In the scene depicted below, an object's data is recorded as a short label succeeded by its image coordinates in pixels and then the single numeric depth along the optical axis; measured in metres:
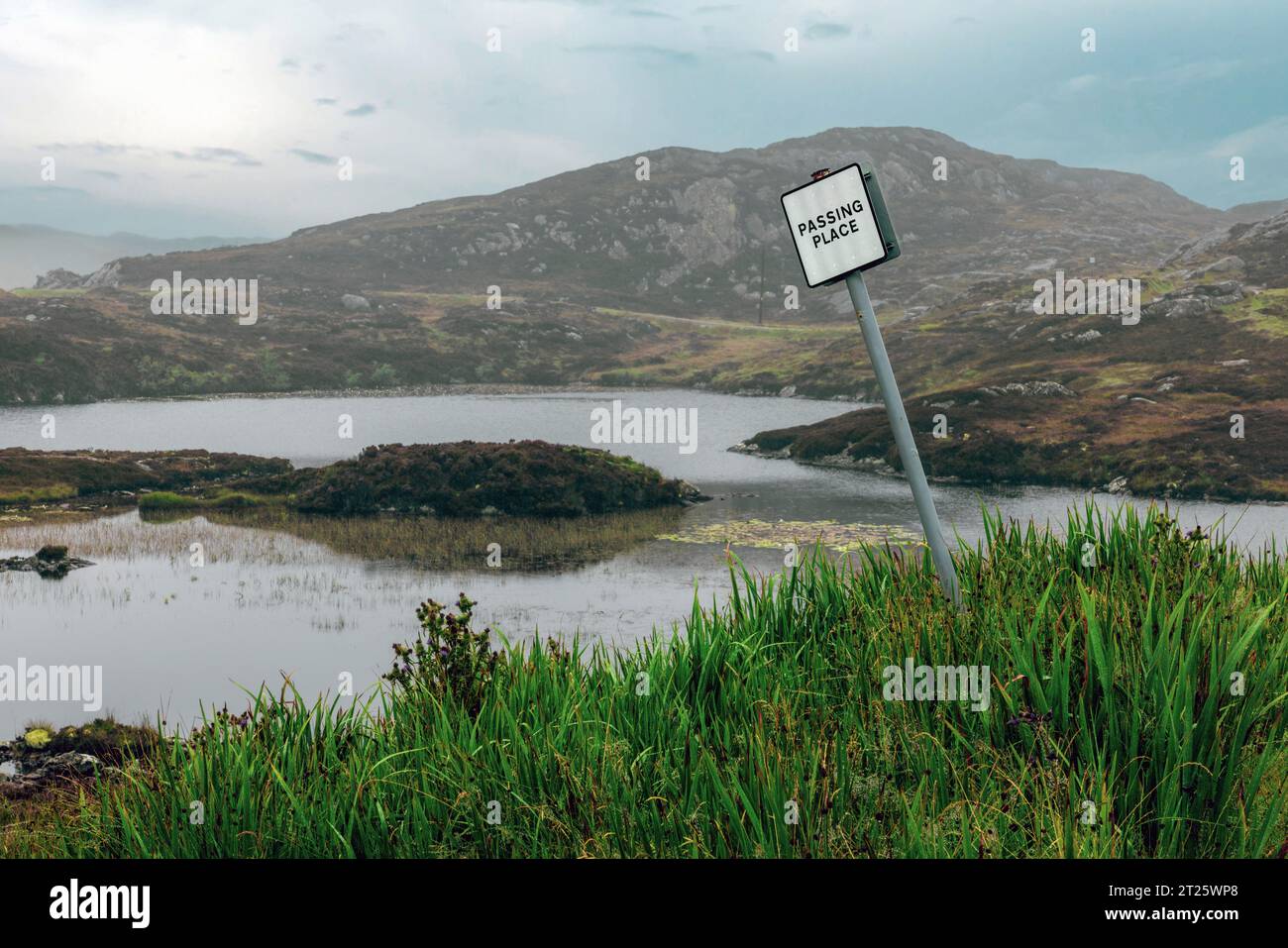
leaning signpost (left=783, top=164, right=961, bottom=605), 6.07
